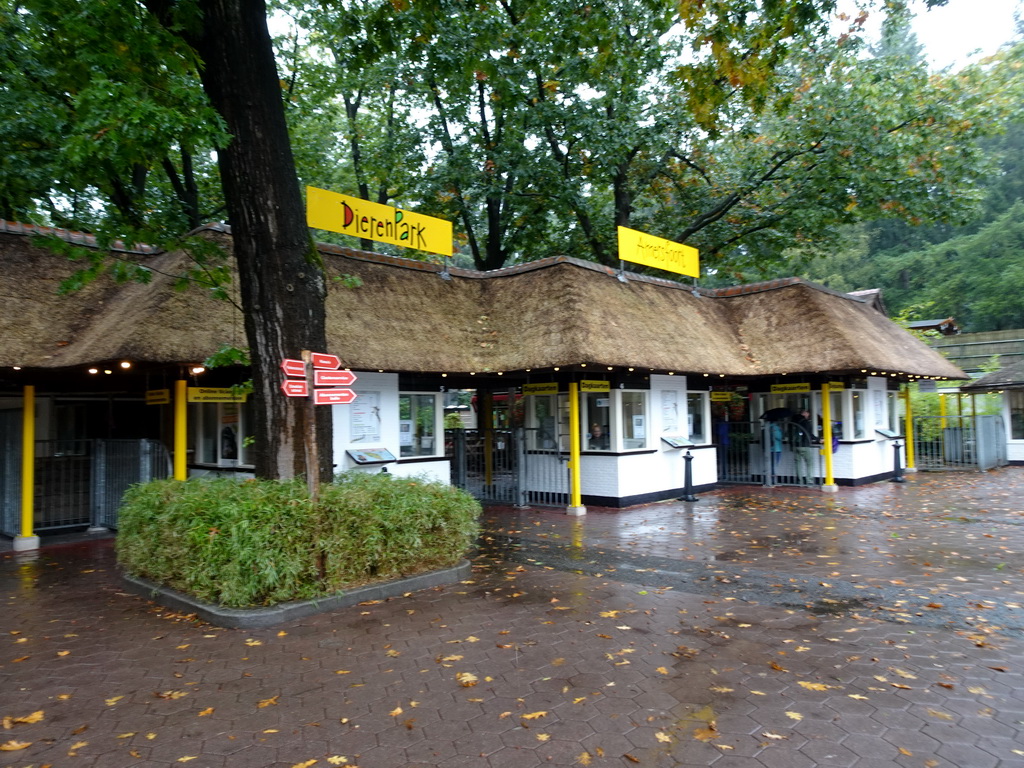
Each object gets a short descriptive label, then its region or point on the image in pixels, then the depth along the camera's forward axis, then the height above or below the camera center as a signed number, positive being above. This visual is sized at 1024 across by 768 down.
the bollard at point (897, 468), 18.16 -1.69
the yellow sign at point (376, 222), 13.02 +3.86
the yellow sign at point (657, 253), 16.08 +3.81
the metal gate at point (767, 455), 16.97 -1.23
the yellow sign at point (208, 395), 10.94 +0.39
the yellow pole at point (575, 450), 13.38 -0.76
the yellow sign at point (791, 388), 16.88 +0.43
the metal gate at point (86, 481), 11.44 -1.01
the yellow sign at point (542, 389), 13.85 +0.47
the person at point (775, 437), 16.86 -0.74
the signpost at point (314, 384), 6.99 +0.34
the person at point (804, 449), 16.91 -1.06
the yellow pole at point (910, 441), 21.06 -1.16
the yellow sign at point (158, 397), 11.84 +0.40
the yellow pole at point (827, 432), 15.95 -0.62
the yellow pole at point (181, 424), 10.52 -0.05
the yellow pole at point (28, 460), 10.69 -0.56
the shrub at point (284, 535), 6.64 -1.21
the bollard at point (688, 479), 14.80 -1.50
